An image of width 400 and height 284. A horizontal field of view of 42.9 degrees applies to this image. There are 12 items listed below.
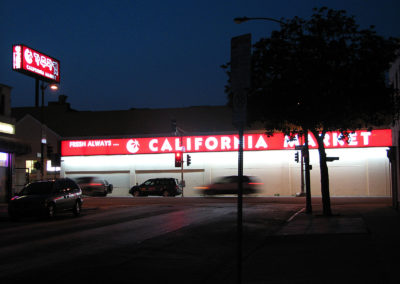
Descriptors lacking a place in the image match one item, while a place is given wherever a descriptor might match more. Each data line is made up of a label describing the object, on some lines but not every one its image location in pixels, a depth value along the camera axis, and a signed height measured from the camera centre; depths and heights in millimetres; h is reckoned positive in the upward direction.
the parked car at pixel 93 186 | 42938 -1482
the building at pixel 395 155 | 22344 +439
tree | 18219 +3352
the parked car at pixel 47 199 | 19250 -1169
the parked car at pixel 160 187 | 41344 -1587
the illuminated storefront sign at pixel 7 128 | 29438 +2460
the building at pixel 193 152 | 40281 +1270
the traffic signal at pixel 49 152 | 28280 +962
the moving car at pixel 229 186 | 35000 -1362
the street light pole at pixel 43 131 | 28375 +2138
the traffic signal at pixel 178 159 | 41838 +681
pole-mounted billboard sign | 32688 +7072
